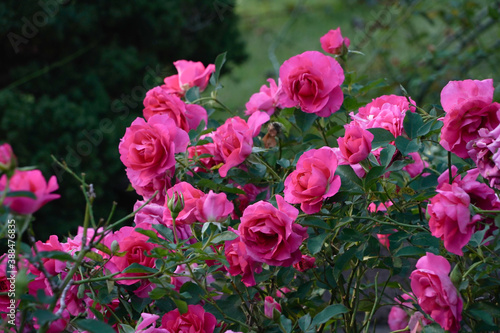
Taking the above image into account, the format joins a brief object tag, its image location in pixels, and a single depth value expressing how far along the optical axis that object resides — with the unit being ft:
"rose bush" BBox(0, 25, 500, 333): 3.99
